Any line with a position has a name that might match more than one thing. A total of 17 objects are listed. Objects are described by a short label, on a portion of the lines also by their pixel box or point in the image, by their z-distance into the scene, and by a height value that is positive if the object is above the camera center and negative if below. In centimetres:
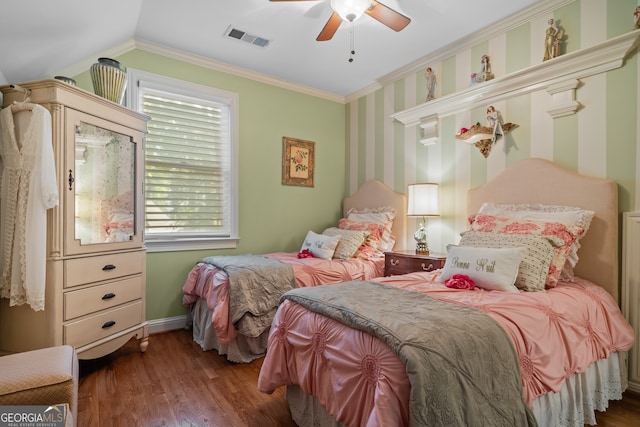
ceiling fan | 206 +133
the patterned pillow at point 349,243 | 325 -30
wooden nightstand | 280 -43
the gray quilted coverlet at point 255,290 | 244 -59
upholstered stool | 112 -60
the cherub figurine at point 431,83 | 331 +131
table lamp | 316 +9
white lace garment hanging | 188 +3
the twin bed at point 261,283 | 246 -57
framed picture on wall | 398 +64
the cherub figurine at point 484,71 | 286 +125
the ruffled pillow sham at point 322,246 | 321 -32
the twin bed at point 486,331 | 112 -49
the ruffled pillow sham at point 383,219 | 362 -6
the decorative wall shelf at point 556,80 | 214 +103
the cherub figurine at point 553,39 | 243 +128
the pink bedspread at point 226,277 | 244 -56
